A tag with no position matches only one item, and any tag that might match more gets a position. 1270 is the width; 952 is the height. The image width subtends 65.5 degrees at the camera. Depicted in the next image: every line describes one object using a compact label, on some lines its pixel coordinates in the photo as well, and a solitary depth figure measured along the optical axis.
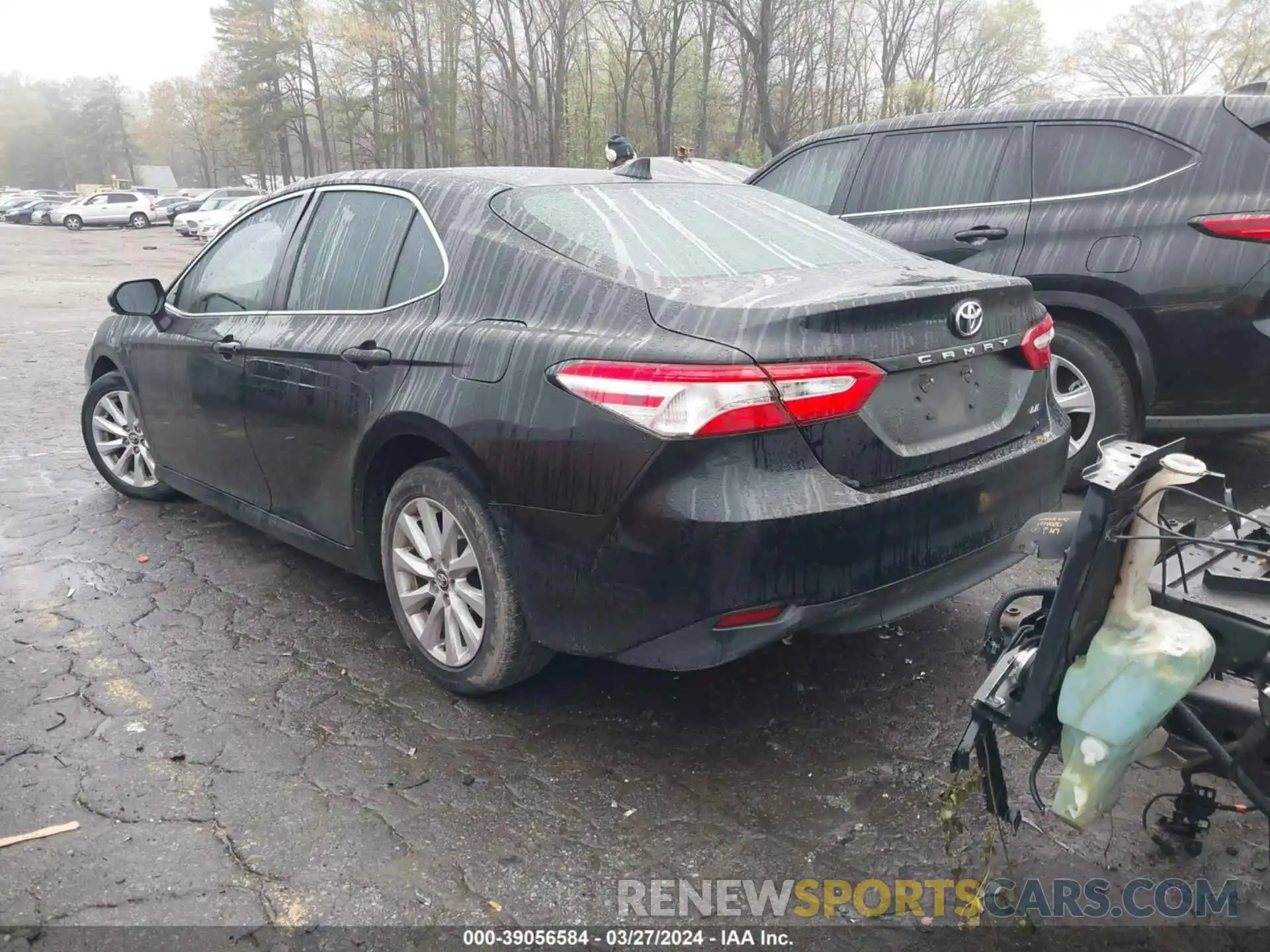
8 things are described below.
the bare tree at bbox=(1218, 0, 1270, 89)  40.09
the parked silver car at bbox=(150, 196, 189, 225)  44.97
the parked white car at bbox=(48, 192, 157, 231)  43.81
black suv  4.20
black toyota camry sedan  2.42
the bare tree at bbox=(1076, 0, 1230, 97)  47.00
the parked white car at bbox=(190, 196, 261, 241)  34.00
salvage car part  1.86
